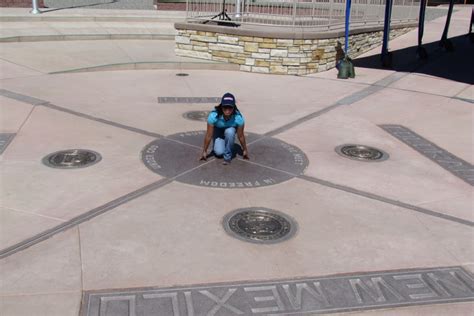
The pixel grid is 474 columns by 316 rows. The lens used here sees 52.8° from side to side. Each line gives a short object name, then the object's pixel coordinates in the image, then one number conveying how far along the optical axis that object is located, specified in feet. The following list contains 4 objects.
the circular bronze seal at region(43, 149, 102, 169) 19.24
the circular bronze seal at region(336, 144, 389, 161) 21.75
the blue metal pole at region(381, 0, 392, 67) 43.59
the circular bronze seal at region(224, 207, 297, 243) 14.62
